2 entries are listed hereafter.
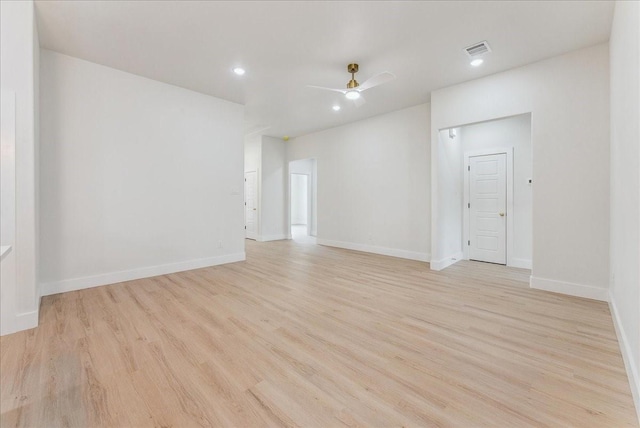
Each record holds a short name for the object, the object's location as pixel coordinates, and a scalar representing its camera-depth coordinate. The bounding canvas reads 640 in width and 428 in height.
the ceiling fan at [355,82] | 3.27
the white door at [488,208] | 5.12
